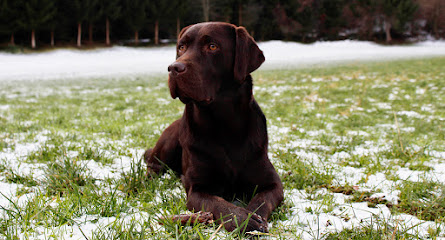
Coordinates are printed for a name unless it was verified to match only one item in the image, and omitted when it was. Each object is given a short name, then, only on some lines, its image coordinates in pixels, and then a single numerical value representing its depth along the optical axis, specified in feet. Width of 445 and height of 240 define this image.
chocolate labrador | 7.04
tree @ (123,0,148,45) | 121.80
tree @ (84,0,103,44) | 111.04
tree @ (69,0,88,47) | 109.60
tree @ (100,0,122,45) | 116.37
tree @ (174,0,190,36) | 127.34
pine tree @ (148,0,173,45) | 124.88
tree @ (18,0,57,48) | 102.37
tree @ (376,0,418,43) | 148.87
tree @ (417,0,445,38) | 154.30
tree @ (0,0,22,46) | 100.43
